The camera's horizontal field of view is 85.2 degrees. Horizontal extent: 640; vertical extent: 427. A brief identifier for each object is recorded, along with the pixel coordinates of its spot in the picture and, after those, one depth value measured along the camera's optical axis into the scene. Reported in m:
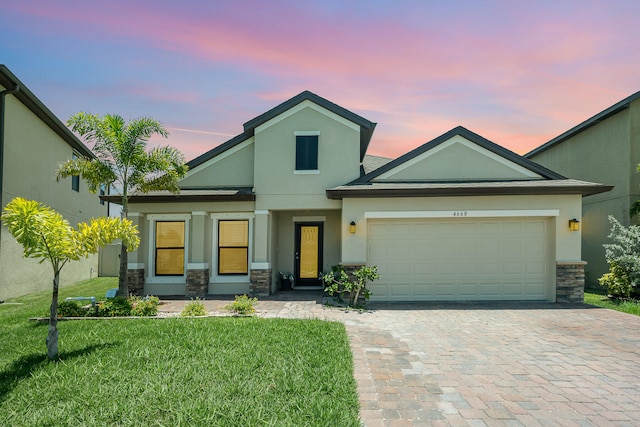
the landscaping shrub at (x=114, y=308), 8.49
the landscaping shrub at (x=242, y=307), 8.74
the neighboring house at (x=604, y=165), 13.62
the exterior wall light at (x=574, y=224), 10.41
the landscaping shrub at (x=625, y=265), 11.16
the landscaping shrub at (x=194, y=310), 8.56
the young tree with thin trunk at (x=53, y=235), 5.16
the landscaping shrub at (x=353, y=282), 10.05
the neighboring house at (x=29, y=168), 11.86
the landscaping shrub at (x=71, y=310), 8.43
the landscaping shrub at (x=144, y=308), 8.68
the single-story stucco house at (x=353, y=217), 10.70
